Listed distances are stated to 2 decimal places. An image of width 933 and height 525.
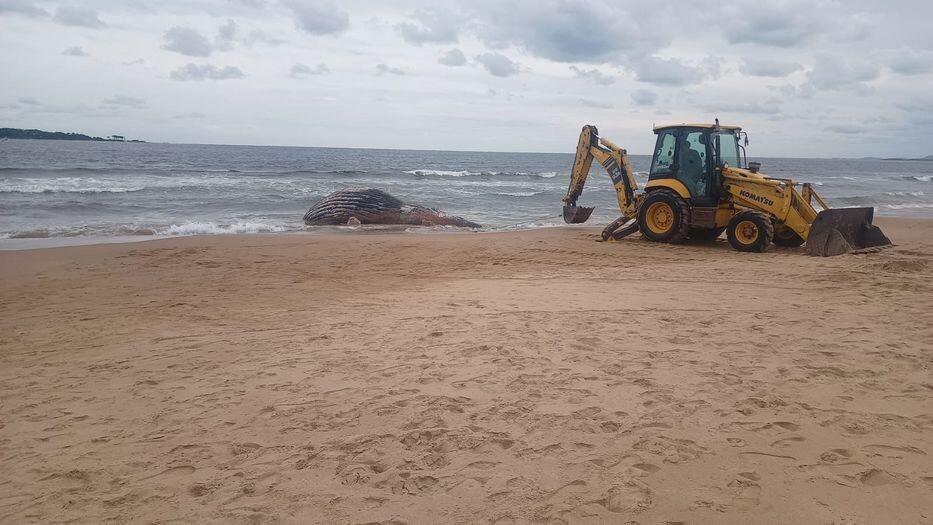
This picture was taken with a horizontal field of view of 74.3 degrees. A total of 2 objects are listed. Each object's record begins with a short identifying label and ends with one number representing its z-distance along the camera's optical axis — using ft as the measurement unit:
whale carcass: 53.11
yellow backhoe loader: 35.19
